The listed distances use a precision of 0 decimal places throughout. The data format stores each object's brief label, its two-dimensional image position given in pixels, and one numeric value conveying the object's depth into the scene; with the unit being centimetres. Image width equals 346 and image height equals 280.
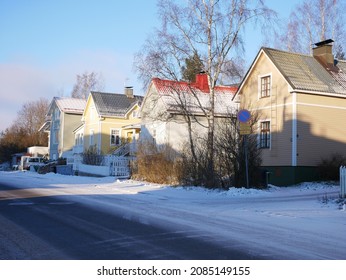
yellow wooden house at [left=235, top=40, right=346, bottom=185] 2525
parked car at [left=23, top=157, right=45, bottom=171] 5167
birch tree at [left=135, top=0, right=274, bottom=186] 2455
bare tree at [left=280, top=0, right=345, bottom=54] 3972
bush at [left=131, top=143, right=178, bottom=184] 2345
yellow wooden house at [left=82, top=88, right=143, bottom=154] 4562
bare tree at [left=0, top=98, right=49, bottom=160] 7194
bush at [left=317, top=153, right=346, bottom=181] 2516
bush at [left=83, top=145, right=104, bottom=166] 3472
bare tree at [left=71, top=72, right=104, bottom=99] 7662
